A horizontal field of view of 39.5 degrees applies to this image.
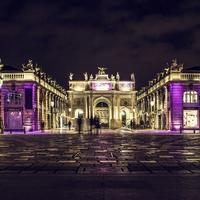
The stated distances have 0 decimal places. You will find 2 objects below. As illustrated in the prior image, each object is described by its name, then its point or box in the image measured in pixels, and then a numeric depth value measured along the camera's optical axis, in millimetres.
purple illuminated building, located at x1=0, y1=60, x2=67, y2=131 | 46563
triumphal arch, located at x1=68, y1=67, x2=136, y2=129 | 78122
